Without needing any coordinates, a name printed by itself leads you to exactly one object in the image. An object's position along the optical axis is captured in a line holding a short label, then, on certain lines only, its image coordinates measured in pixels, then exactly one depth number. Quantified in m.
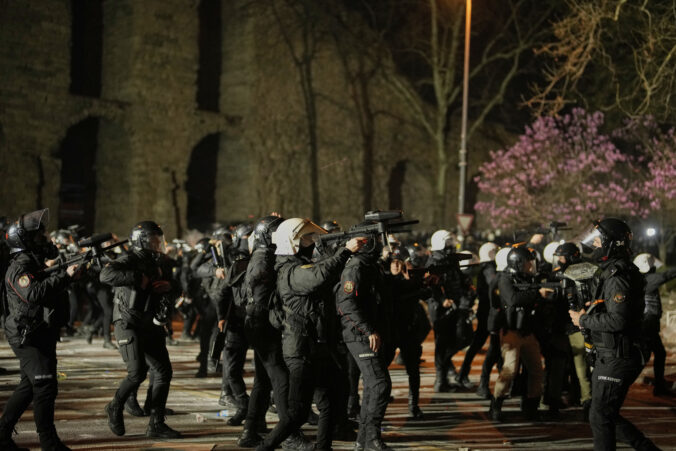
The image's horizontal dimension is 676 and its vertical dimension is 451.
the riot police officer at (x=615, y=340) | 11.93
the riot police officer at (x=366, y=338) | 13.66
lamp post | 48.25
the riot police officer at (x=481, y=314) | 20.86
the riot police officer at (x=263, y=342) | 13.11
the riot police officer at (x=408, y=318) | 17.08
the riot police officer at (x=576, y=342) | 17.87
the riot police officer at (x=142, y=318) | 14.61
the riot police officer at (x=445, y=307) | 20.22
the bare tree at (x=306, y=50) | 53.66
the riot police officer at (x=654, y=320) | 20.16
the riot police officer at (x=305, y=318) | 12.59
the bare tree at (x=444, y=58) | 60.03
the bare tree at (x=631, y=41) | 32.06
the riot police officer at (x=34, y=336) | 12.69
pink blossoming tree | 56.37
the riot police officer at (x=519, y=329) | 17.05
